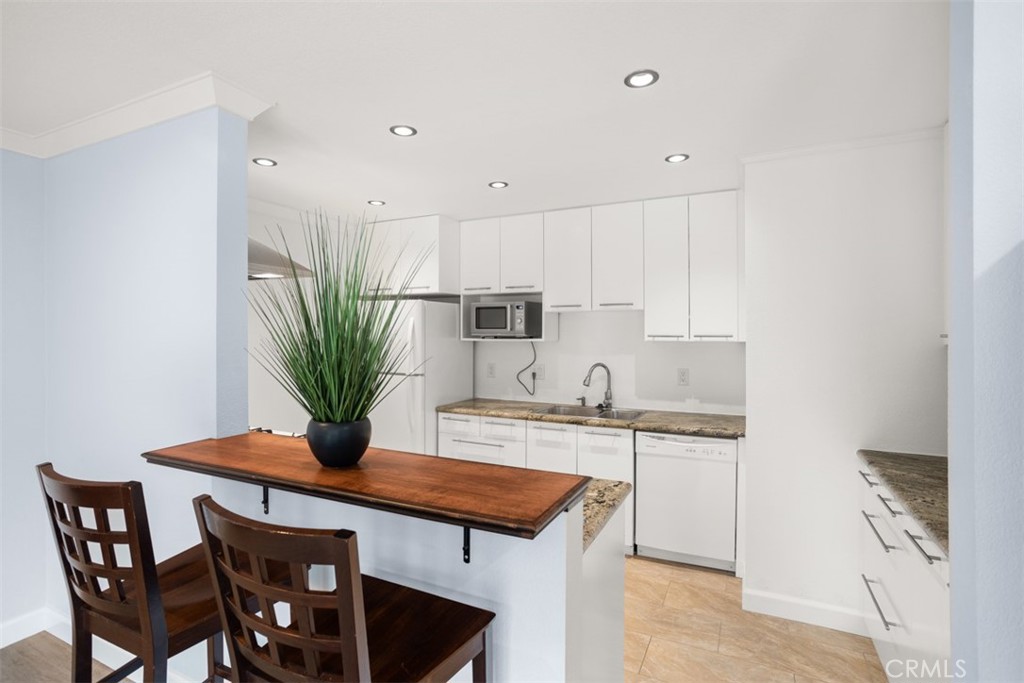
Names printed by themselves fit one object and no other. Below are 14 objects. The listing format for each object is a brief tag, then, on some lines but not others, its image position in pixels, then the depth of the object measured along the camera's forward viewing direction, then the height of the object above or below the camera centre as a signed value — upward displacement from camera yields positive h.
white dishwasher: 3.03 -1.03
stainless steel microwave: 3.85 +0.16
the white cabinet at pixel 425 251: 3.96 +0.74
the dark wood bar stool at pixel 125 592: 1.16 -0.68
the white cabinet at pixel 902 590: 1.38 -0.87
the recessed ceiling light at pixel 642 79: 1.79 +0.98
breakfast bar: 1.14 -0.56
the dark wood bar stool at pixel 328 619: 0.88 -0.62
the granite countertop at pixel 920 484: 1.46 -0.55
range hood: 2.67 +0.42
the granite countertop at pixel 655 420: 3.07 -0.56
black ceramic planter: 1.38 -0.29
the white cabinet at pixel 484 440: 3.68 -0.79
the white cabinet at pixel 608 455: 3.29 -0.80
